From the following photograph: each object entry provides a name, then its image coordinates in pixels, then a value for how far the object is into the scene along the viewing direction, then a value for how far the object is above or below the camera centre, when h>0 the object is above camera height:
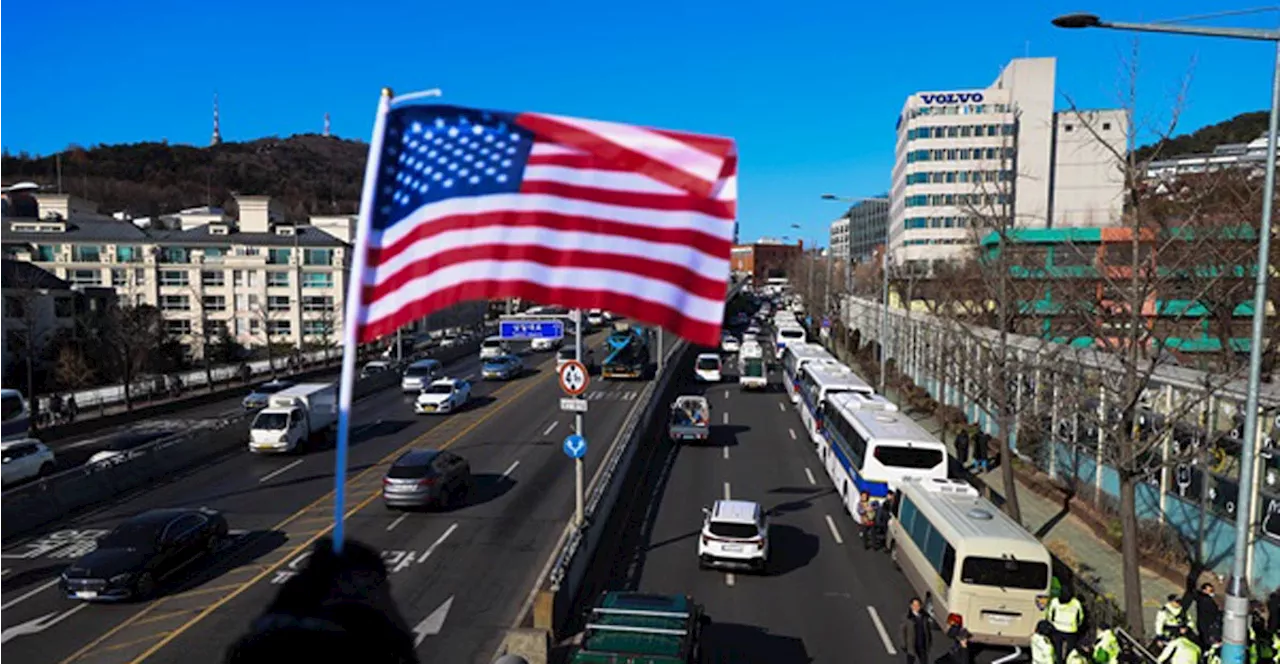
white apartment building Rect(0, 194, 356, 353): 74.31 -0.14
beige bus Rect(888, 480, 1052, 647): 14.79 -5.33
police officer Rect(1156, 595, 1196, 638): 12.70 -5.19
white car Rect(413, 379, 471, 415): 39.97 -5.95
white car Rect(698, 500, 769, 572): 18.56 -5.87
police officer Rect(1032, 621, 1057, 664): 12.66 -5.53
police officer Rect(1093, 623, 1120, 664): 12.31 -5.43
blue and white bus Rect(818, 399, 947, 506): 22.09 -4.79
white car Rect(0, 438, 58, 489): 24.94 -5.80
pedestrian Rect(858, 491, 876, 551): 21.27 -6.18
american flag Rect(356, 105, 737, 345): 6.05 +0.43
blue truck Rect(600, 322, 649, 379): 52.94 -5.19
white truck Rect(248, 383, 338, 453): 30.44 -5.47
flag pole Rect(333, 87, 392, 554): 5.27 +0.02
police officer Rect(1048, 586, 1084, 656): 14.07 -5.73
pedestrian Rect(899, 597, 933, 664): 13.45 -5.74
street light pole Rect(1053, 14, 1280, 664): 9.71 -1.30
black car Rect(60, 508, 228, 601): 15.88 -5.67
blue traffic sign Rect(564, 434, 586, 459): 20.02 -4.11
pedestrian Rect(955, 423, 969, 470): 30.70 -6.24
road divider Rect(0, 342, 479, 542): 21.42 -6.18
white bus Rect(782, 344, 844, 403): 43.31 -4.39
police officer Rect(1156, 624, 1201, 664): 11.88 -5.26
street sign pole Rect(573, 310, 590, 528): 19.33 -4.50
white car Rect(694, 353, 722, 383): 54.28 -5.96
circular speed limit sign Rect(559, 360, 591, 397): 21.05 -2.56
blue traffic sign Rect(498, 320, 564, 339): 23.19 -1.55
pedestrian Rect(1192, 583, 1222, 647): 13.96 -5.53
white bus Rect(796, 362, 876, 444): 32.40 -4.36
